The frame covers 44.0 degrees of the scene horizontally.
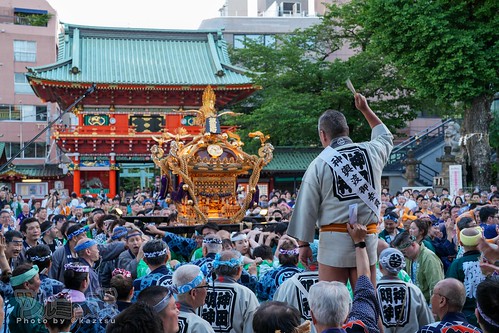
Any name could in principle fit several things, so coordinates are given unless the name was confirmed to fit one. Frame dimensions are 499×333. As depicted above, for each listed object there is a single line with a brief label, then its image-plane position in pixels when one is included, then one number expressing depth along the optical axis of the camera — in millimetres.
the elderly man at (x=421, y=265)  6547
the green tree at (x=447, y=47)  19891
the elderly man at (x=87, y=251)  6449
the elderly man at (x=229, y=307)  5055
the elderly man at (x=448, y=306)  4188
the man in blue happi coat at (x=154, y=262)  5520
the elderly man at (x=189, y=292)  4281
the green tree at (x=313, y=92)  23984
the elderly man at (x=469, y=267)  5699
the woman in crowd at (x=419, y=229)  7590
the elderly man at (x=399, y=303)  5090
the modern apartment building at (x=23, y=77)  36562
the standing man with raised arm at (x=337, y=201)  4672
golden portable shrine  11852
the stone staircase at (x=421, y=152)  28375
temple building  27625
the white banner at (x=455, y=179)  18642
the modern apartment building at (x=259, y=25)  41812
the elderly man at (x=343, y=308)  3486
